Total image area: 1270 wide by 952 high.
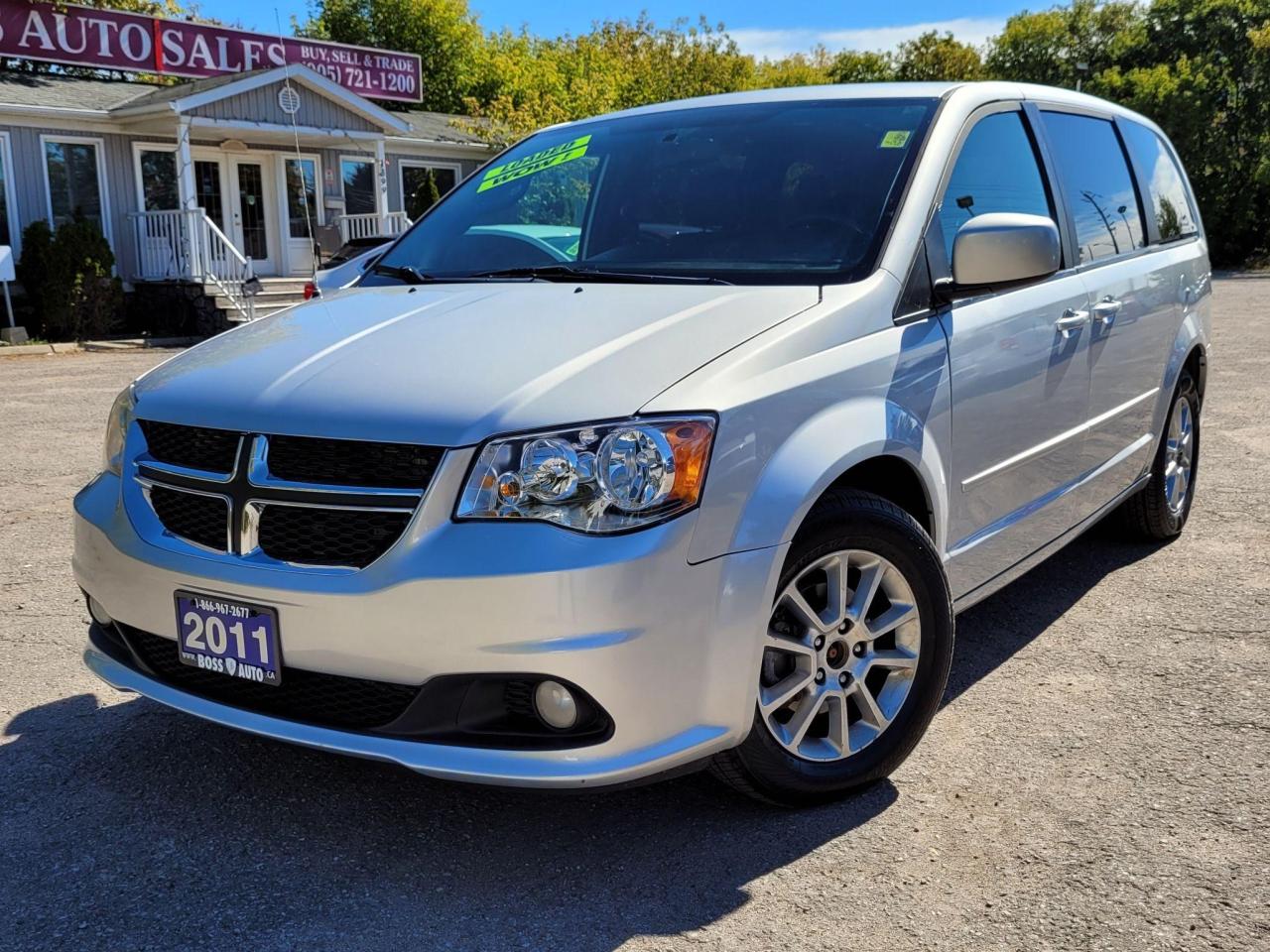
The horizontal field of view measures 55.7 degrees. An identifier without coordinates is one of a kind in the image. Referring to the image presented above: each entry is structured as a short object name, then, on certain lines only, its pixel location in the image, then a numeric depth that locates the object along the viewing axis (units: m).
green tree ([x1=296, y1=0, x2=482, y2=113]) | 40.72
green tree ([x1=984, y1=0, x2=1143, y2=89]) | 44.75
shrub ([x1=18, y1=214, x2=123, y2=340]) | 17.28
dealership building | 18.69
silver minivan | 2.44
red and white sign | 20.36
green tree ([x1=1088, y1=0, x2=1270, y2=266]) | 34.97
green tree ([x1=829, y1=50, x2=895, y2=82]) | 52.31
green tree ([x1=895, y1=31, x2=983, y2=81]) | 50.62
